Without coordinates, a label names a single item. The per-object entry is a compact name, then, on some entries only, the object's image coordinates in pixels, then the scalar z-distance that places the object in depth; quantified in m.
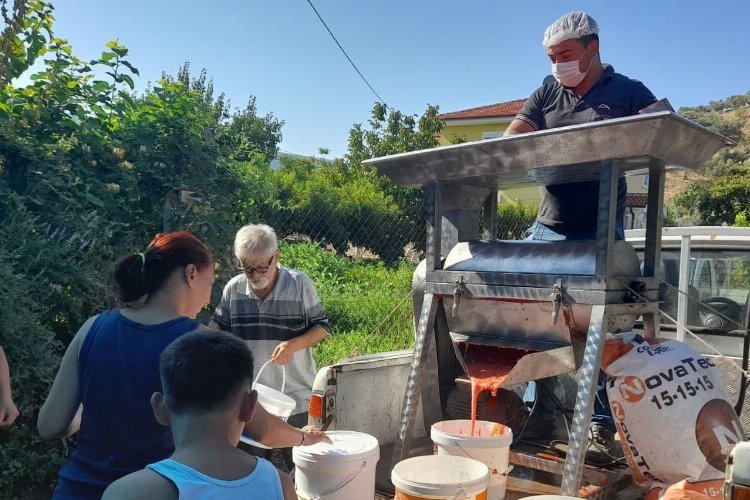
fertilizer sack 2.48
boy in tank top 1.54
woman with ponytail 2.16
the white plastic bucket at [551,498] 2.30
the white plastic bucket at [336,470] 2.81
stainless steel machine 2.70
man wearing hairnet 3.50
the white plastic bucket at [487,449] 2.88
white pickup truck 3.38
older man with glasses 3.96
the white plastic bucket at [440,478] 2.50
